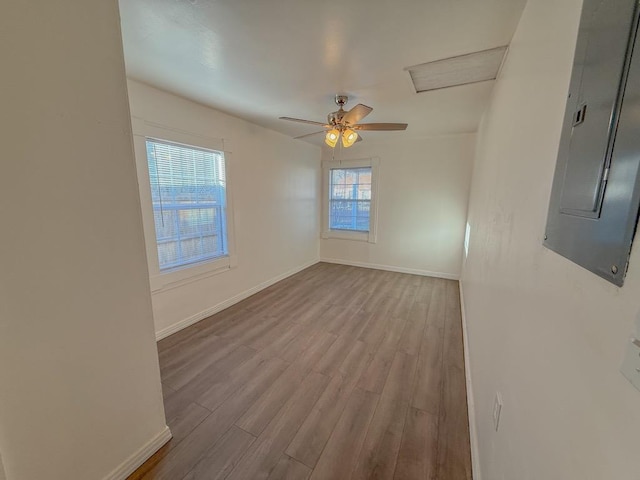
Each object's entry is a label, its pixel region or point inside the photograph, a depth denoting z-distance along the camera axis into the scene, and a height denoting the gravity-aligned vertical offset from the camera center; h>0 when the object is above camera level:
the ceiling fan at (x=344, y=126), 2.37 +0.74
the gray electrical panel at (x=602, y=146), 0.40 +0.11
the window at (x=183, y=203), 2.30 -0.03
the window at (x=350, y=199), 4.73 +0.04
